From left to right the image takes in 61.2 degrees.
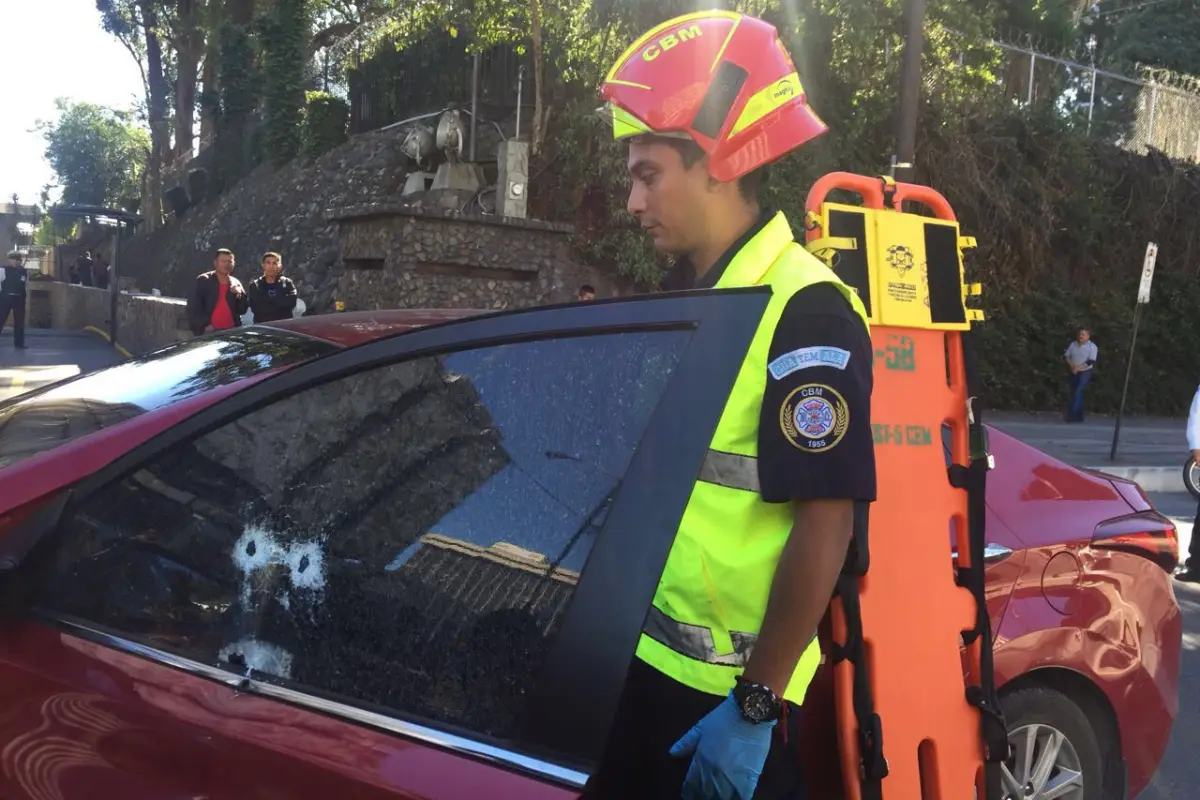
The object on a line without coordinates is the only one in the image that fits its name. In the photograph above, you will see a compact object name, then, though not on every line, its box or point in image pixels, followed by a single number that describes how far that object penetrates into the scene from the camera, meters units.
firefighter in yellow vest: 1.45
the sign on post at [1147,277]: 13.73
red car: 1.55
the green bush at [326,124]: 22.81
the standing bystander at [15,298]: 18.27
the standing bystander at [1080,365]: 17.61
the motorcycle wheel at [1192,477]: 11.08
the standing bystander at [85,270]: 30.53
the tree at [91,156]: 74.56
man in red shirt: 10.98
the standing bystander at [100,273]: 30.81
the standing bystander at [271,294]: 10.77
